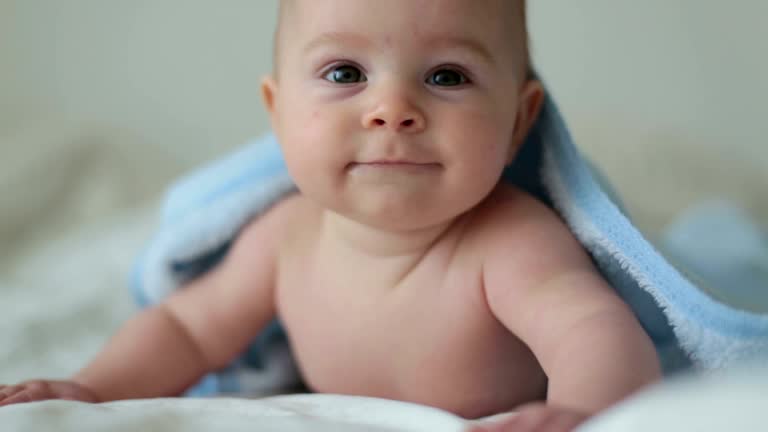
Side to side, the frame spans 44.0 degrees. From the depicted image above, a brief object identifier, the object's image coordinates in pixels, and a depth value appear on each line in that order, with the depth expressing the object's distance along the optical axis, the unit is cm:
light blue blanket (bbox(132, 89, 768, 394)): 75
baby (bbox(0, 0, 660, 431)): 77
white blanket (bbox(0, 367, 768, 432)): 46
